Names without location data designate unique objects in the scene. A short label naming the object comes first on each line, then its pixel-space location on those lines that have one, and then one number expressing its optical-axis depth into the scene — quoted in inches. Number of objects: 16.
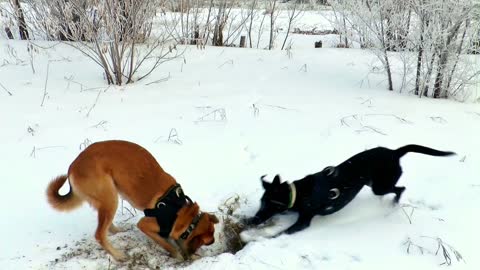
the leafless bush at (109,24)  224.4
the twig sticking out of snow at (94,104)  211.6
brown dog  114.8
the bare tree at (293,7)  359.1
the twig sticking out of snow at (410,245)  118.4
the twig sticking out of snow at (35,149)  172.1
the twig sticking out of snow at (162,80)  257.3
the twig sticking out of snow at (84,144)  177.2
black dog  129.9
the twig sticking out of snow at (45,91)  225.8
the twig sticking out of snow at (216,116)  207.5
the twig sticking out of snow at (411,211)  132.8
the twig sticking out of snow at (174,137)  184.7
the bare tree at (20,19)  310.4
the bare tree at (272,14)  348.8
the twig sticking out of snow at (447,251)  113.7
